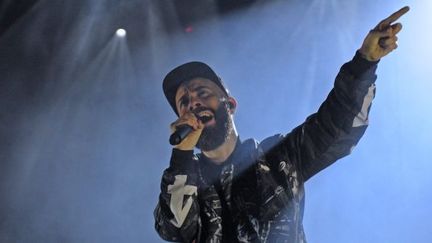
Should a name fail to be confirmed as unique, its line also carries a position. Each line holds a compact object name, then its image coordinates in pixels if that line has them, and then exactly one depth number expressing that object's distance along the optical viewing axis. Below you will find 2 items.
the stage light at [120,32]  5.49
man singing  2.71
